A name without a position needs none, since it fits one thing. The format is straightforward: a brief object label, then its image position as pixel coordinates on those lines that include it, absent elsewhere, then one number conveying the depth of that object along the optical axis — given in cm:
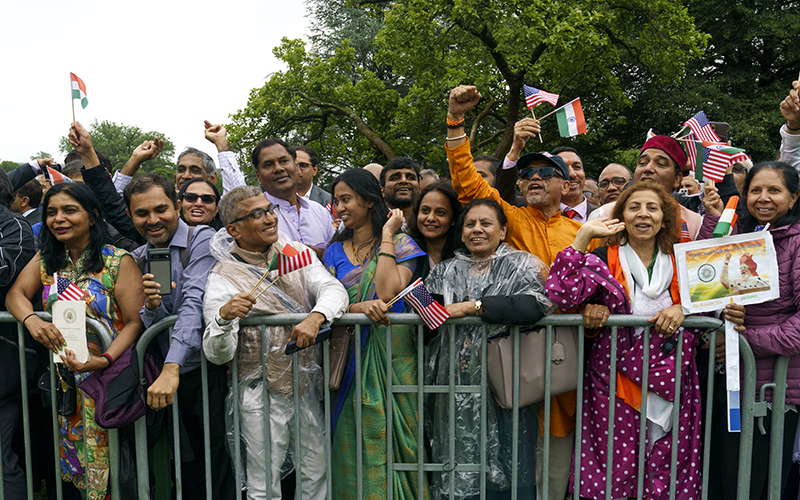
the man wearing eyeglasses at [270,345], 320
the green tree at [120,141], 5641
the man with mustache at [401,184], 439
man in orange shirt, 369
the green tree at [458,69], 1523
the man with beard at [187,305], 325
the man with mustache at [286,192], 448
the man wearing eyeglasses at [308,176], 597
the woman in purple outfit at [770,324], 312
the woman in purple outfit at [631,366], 311
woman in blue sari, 327
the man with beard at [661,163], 417
